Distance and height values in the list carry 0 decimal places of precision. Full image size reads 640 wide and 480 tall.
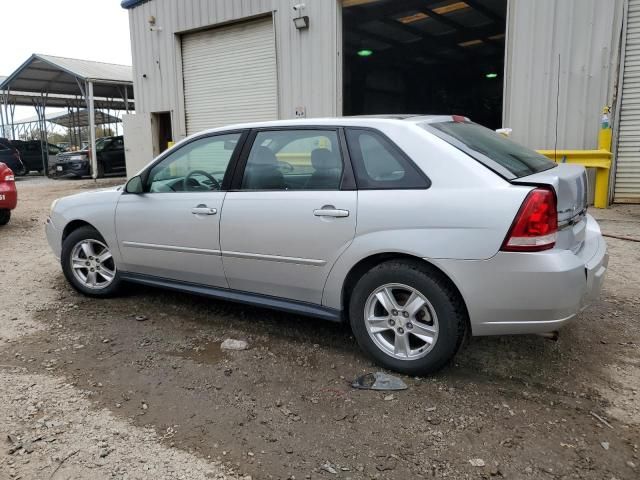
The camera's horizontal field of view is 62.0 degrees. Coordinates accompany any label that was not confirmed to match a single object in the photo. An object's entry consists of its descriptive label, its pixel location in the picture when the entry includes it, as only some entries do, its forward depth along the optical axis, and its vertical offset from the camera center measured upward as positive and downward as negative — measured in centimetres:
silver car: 286 -46
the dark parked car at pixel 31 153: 2202 +21
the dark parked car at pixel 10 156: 1952 +9
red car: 821 -48
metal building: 883 +209
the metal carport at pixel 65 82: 1811 +295
